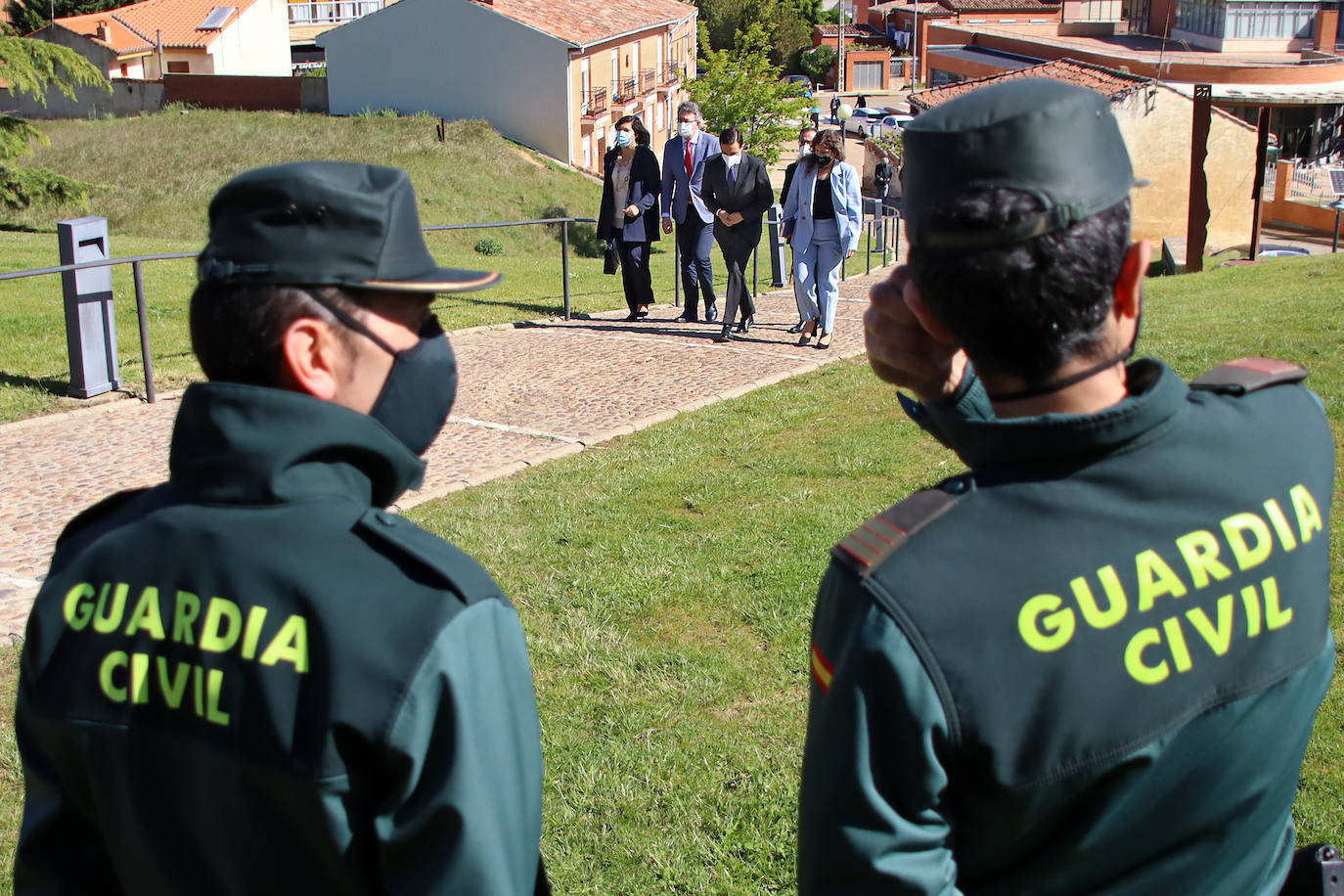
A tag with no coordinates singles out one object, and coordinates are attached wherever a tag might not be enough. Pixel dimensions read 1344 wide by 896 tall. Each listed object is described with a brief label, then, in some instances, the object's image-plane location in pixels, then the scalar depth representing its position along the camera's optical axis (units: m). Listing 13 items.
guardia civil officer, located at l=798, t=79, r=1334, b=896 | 1.34
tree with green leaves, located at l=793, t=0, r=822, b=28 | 87.75
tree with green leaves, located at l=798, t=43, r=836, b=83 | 80.81
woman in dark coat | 11.88
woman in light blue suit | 10.23
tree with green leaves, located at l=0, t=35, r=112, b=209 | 18.56
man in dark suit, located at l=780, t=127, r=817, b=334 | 10.72
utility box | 8.25
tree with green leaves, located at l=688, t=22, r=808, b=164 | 44.56
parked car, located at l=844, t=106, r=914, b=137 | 54.69
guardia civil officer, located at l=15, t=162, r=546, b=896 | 1.49
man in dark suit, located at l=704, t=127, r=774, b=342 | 10.85
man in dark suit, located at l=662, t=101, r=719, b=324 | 11.32
